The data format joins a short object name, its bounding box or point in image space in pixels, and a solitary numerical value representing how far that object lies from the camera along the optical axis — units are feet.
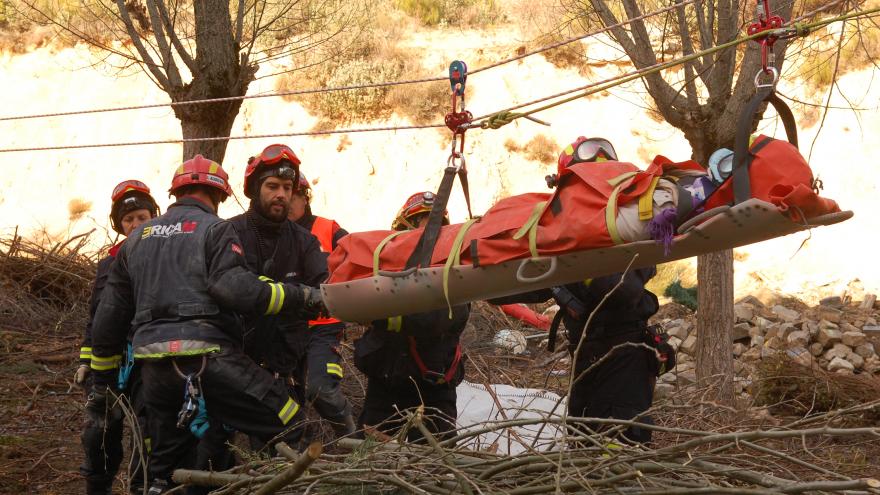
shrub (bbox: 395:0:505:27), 68.44
